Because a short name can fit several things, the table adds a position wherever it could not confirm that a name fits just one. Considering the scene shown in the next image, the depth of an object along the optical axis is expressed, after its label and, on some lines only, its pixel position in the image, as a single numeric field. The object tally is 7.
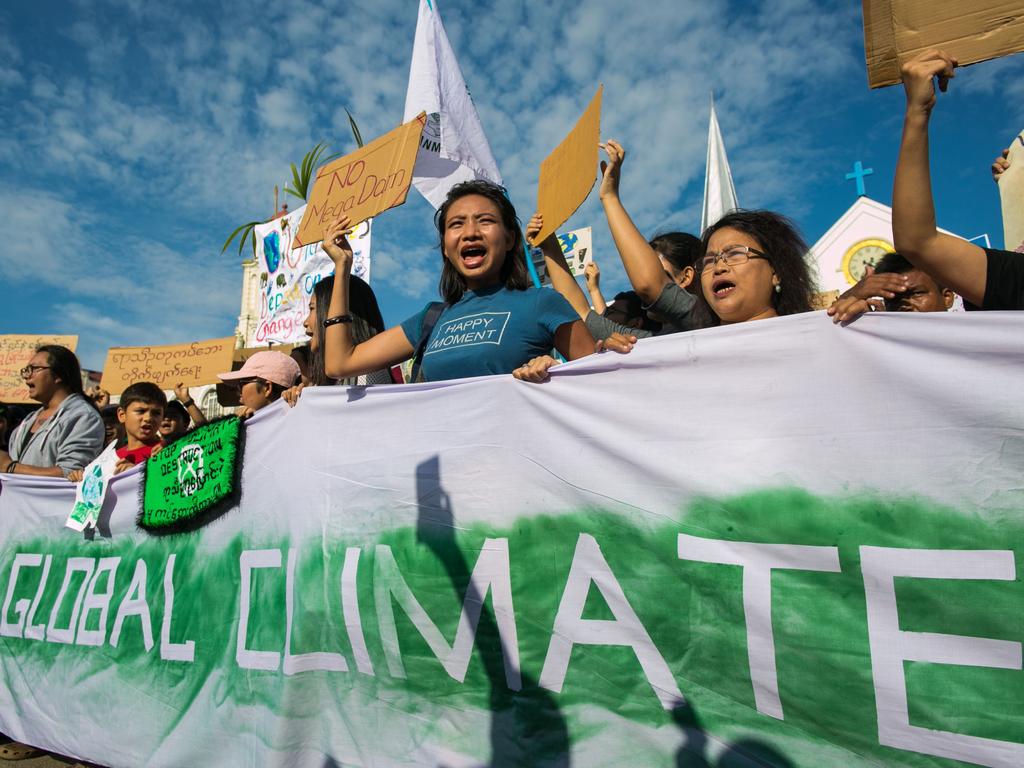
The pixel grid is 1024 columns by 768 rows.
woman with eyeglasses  1.92
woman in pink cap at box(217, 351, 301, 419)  3.17
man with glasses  3.52
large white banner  1.36
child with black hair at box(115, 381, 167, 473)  3.39
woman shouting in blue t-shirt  2.16
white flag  4.21
